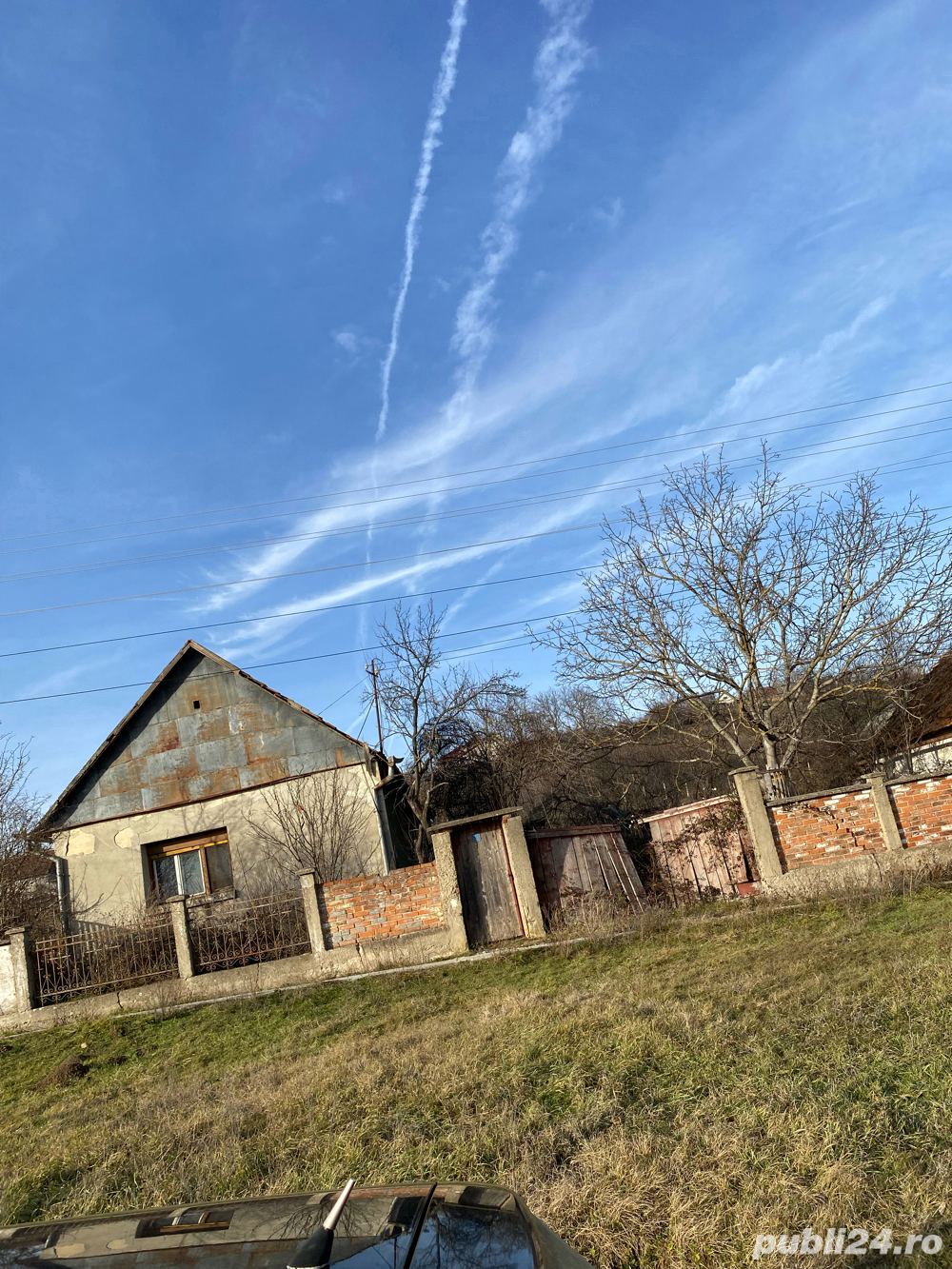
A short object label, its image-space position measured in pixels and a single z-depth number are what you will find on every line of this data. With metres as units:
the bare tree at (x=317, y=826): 15.98
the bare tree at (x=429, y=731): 18.05
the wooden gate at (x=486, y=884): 11.78
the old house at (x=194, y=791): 16.33
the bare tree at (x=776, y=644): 15.74
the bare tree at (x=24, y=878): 15.74
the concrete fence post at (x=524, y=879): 11.73
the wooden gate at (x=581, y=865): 12.34
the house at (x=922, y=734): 19.94
